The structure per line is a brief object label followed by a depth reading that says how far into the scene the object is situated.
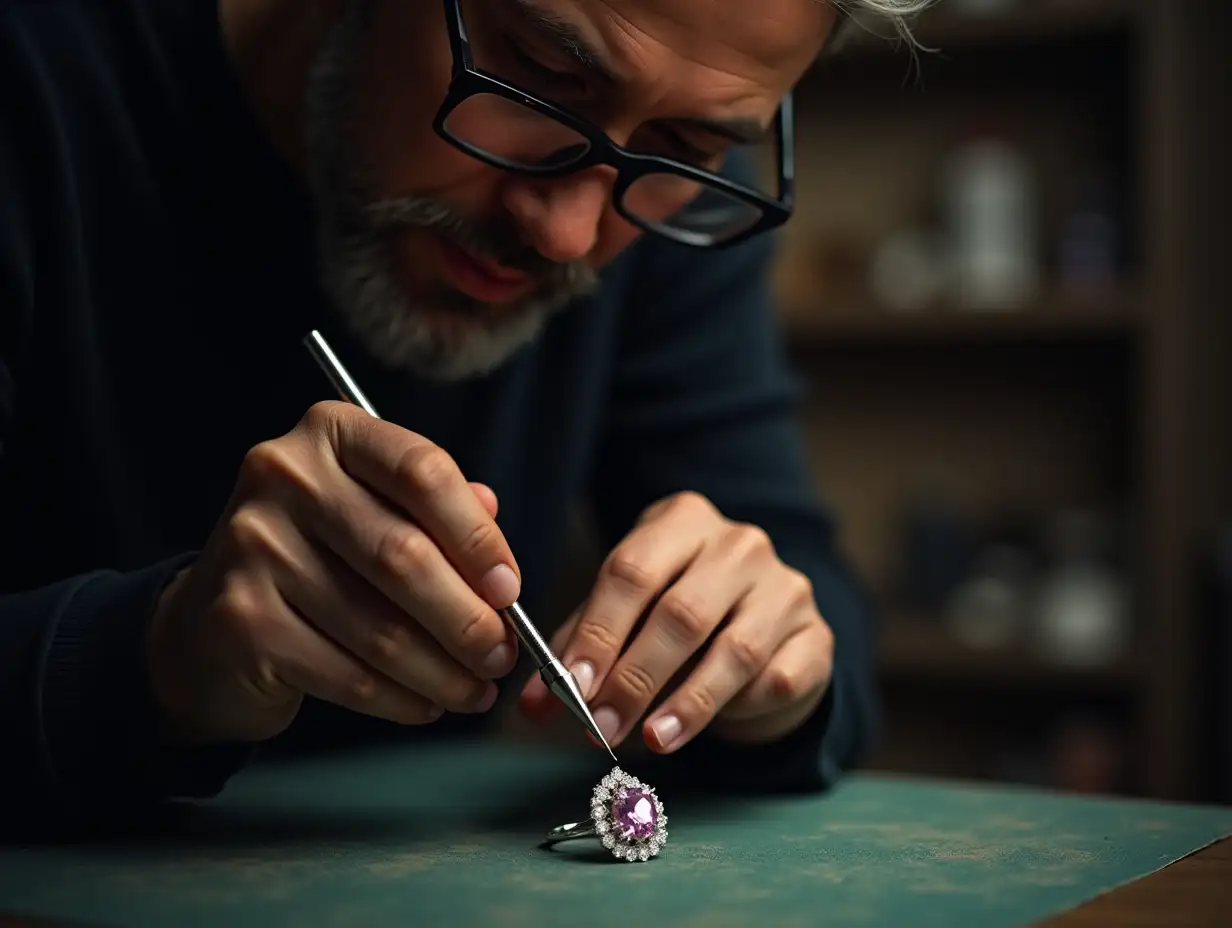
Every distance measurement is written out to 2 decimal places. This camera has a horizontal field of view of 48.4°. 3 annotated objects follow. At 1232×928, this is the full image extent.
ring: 0.76
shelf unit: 2.23
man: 0.77
